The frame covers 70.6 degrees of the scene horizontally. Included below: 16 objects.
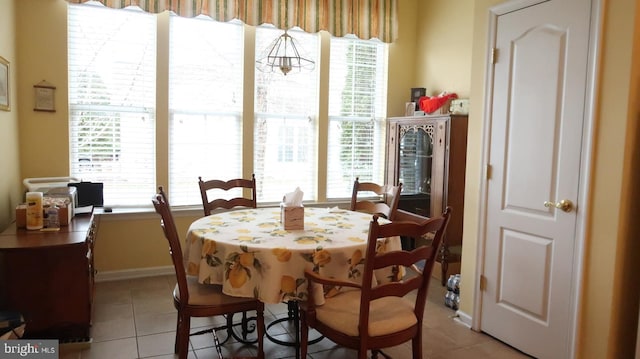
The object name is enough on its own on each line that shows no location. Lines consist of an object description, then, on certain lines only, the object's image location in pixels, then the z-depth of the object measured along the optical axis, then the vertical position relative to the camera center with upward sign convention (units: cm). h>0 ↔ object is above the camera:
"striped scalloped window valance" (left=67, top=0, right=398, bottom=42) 390 +121
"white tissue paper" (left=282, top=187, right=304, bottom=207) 259 -32
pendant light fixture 422 +82
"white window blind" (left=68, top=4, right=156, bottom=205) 378 +34
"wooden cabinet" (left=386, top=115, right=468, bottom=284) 392 -19
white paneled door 246 -14
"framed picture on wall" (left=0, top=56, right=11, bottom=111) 308 +36
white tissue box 256 -42
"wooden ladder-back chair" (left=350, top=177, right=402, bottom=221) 313 -43
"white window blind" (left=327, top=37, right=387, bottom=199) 472 +33
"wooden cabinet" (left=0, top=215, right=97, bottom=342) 254 -84
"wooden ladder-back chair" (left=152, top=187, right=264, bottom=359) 217 -81
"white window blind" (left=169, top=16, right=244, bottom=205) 407 +36
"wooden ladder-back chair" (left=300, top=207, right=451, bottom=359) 192 -78
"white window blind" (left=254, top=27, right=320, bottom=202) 441 +15
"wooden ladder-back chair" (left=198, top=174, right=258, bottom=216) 328 -40
